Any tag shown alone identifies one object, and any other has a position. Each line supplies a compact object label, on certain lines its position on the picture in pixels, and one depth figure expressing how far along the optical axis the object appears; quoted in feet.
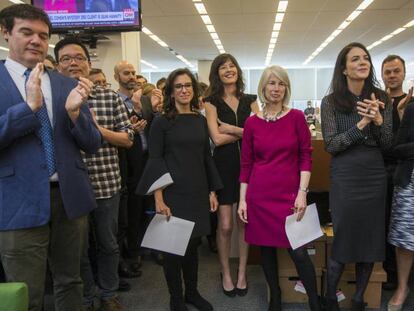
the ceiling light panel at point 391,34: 30.27
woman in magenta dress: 6.84
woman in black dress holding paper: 6.90
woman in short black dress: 7.93
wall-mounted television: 11.16
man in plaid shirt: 6.69
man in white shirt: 4.54
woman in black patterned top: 6.47
